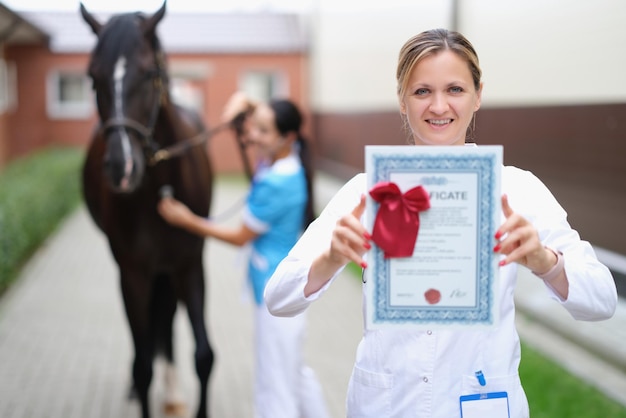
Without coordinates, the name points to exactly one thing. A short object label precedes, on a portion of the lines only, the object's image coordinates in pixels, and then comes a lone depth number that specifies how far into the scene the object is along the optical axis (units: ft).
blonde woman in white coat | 6.31
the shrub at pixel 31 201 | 27.89
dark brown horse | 13.15
